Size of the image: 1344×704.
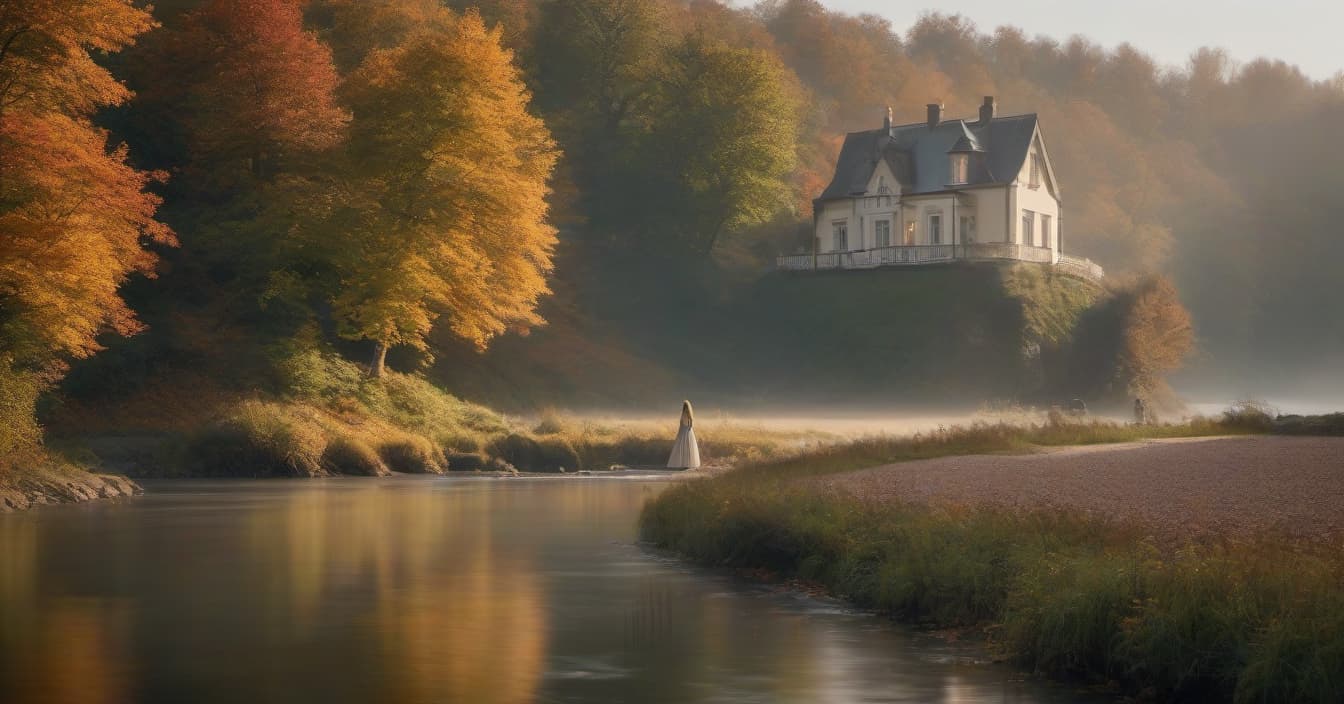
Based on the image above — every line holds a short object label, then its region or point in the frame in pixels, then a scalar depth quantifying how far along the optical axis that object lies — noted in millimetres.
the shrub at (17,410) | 35656
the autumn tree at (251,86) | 56062
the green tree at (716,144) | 84250
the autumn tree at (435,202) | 53594
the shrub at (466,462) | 51594
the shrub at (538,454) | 52562
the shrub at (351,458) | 47906
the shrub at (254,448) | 46250
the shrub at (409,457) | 49812
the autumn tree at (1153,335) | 76500
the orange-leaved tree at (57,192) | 37156
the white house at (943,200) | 81812
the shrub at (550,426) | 56094
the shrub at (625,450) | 53469
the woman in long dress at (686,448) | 48094
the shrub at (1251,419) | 36156
